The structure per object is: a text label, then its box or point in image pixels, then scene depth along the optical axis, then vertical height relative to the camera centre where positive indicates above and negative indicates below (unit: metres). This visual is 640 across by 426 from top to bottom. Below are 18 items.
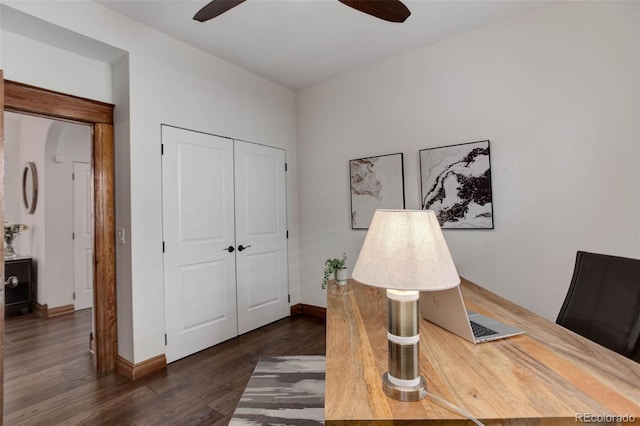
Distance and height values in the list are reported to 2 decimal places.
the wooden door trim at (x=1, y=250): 1.79 -0.15
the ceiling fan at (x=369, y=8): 1.78 +1.22
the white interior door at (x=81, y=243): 4.32 -0.29
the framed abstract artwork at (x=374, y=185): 3.26 +0.31
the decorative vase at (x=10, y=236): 4.23 -0.17
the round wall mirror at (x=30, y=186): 4.27 +0.51
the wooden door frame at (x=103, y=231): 2.62 -0.08
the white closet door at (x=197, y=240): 2.81 -0.21
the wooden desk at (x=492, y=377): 0.80 -0.50
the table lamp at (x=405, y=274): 0.88 -0.17
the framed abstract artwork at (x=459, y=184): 2.75 +0.26
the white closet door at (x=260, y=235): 3.43 -0.21
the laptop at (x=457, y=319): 1.20 -0.44
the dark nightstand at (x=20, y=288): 4.04 -0.85
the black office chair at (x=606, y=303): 1.25 -0.41
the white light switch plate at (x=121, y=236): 2.61 -0.13
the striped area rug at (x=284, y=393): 1.94 -1.23
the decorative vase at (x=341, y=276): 2.18 -0.42
